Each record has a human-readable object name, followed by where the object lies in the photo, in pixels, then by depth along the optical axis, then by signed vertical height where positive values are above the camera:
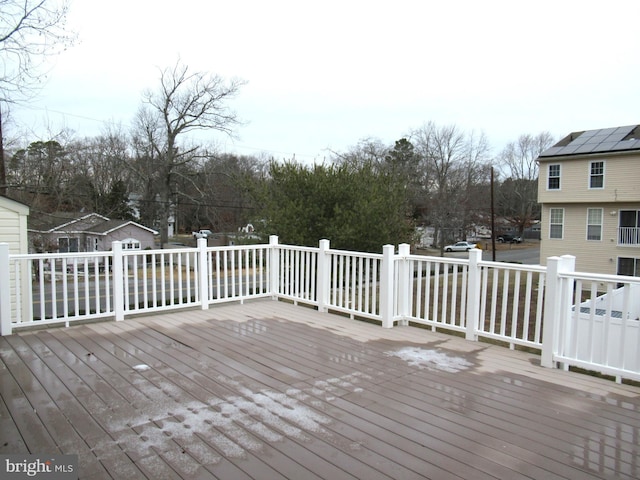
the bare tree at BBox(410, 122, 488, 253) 31.23 +3.95
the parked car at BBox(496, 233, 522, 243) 42.81 -1.96
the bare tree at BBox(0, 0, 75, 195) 7.15 +3.03
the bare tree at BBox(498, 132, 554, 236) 38.16 +3.87
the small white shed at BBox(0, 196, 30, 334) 6.30 -0.16
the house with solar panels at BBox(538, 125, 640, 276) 17.30 +0.93
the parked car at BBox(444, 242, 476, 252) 34.51 -2.31
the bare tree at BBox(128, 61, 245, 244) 25.03 +5.96
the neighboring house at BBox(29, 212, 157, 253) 11.41 -0.69
